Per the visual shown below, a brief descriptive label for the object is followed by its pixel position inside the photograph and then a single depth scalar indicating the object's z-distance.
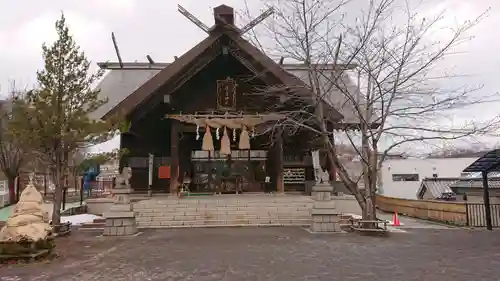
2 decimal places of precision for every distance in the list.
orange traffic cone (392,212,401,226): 13.76
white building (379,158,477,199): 37.69
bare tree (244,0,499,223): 11.52
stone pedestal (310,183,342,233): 11.40
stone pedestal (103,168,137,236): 11.30
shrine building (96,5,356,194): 16.05
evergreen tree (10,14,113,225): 10.90
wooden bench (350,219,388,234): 11.28
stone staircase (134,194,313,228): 13.27
